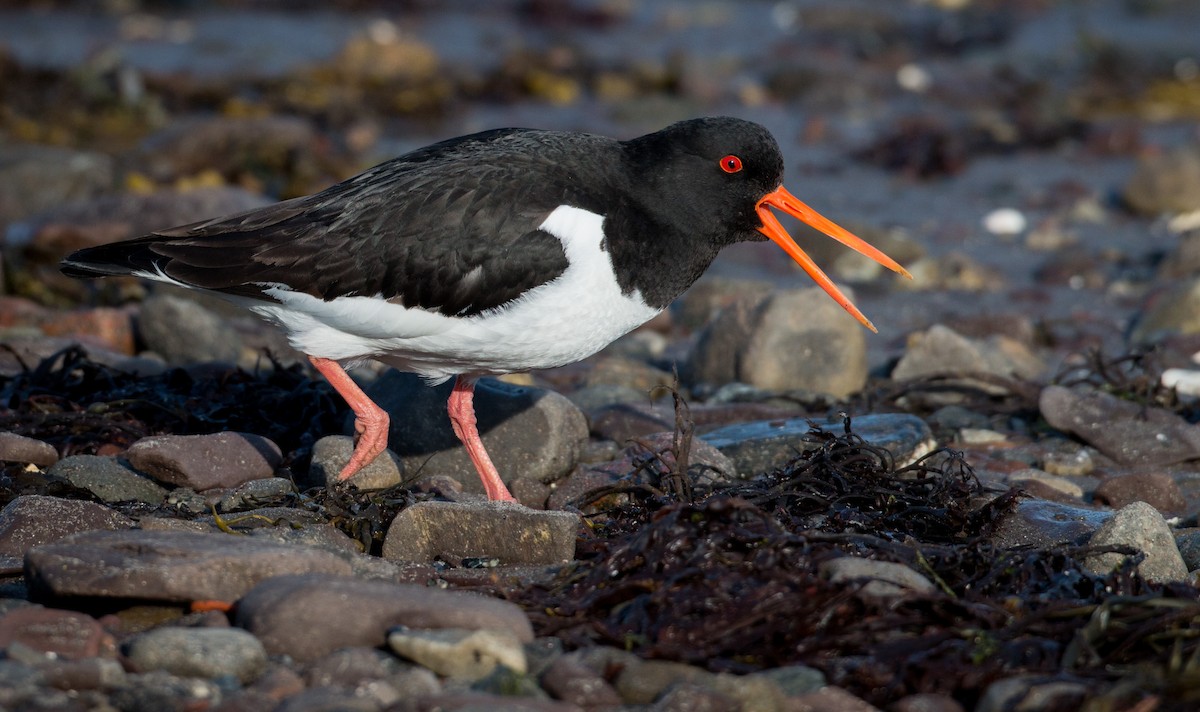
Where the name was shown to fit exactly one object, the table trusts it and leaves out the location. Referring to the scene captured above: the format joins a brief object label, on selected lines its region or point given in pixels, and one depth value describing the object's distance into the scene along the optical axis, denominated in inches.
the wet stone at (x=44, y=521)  314.0
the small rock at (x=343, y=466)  375.9
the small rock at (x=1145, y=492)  396.8
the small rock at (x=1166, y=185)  796.6
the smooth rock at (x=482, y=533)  320.5
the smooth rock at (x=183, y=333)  531.2
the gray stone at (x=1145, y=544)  316.2
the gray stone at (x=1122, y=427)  445.7
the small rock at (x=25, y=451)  389.7
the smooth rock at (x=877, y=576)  274.5
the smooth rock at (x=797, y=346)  530.0
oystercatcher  363.6
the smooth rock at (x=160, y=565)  264.4
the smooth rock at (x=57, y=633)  252.5
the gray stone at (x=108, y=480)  370.9
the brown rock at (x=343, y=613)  255.1
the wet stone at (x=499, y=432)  412.5
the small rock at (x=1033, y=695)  236.4
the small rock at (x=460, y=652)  250.2
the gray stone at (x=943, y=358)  532.1
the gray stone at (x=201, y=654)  246.1
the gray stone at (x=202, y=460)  374.0
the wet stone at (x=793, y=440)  417.7
